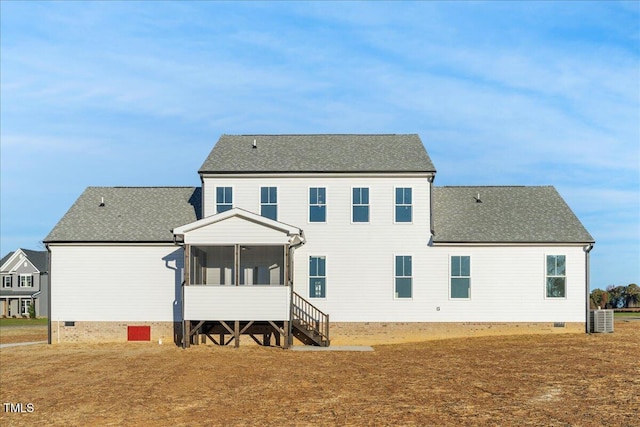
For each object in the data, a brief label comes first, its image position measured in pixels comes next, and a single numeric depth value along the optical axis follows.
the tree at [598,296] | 63.95
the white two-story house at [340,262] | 31.89
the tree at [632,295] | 67.25
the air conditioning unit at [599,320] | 32.19
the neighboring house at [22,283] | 77.94
